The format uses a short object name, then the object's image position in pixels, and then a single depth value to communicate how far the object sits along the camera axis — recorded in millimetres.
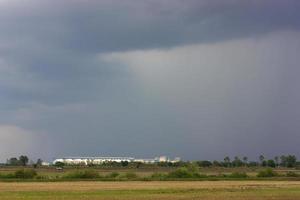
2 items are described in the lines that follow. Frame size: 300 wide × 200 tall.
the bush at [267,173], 125194
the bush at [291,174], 128112
